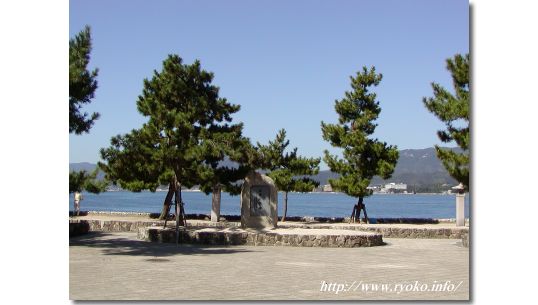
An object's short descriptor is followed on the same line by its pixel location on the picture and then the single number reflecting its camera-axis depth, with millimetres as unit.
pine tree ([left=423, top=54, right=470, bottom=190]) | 12570
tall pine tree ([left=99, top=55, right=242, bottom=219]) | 19312
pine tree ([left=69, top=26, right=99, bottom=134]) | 12328
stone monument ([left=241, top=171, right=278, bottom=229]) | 19422
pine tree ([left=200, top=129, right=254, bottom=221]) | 18828
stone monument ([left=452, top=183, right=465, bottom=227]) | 22997
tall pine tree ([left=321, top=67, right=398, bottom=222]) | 26625
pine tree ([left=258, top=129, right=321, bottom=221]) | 29625
